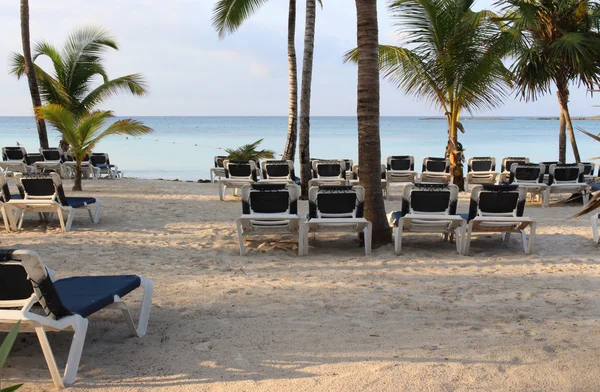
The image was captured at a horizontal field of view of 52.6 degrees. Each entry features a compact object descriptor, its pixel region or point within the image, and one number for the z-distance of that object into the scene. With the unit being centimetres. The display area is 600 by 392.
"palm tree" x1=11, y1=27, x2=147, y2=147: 1750
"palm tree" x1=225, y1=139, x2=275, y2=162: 1566
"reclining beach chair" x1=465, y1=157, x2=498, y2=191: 1397
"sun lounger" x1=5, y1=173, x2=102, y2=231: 834
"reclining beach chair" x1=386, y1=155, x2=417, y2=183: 1352
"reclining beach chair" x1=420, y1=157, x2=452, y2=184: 1353
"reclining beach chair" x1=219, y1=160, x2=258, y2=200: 1195
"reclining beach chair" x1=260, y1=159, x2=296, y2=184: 1198
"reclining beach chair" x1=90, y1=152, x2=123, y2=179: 1767
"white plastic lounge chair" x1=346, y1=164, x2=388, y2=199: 1240
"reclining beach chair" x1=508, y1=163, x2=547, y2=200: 1164
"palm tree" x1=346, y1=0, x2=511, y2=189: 1161
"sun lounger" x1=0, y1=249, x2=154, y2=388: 333
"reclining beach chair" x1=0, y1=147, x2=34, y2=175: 1584
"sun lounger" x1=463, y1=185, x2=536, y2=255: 703
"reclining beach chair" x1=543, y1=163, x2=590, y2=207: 1149
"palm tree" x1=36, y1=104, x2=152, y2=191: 1228
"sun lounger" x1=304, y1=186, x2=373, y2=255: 725
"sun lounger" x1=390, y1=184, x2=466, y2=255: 715
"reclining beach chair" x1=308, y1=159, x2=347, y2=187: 1241
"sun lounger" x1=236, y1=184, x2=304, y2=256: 730
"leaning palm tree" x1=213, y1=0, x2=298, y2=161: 1364
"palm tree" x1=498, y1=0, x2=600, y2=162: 1277
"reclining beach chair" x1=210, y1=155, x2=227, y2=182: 1457
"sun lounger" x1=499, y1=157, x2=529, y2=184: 1341
